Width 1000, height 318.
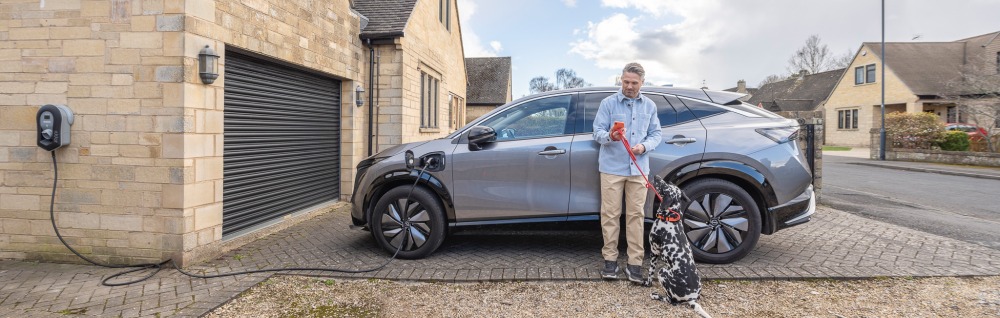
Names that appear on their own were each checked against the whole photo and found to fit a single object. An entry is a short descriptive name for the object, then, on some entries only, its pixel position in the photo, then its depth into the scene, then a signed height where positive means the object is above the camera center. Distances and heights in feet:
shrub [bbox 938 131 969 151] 60.64 +1.69
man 13.35 -0.27
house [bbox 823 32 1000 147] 97.25 +15.10
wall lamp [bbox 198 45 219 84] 15.70 +2.64
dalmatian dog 11.71 -2.33
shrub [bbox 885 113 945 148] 63.00 +3.15
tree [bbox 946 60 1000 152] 57.93 +6.73
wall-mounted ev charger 15.15 +0.64
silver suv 14.55 -0.65
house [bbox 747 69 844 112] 132.57 +17.47
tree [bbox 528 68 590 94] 255.29 +36.79
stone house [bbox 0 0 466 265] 15.29 +0.67
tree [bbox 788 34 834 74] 188.65 +36.81
